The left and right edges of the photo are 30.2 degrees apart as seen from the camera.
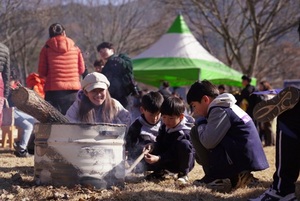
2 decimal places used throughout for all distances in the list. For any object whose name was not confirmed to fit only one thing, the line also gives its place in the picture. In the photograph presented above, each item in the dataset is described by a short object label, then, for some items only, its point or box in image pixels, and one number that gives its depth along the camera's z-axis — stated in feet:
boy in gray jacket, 13.16
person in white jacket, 15.46
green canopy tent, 42.96
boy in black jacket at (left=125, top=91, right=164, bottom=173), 16.52
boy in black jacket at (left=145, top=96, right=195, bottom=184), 14.85
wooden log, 12.83
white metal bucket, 12.72
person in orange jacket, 22.66
